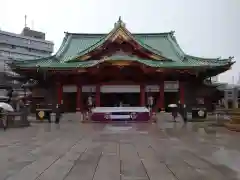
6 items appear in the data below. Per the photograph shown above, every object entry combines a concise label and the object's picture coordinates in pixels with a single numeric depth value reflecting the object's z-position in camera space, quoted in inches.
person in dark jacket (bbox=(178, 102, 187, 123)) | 479.3
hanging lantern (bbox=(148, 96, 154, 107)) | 619.2
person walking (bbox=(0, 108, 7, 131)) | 380.8
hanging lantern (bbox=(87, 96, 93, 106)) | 613.0
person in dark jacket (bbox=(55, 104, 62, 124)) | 480.2
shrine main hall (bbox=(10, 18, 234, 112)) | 608.9
